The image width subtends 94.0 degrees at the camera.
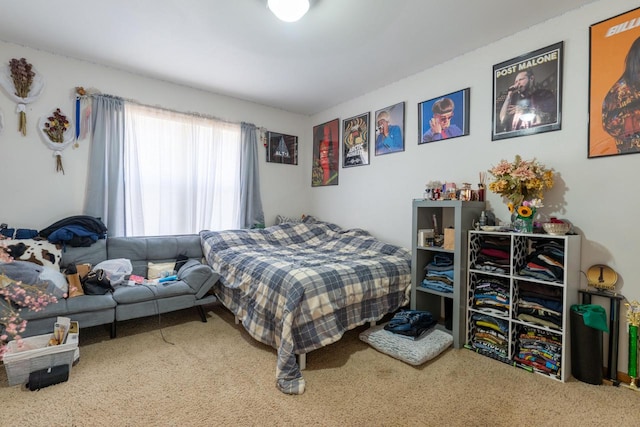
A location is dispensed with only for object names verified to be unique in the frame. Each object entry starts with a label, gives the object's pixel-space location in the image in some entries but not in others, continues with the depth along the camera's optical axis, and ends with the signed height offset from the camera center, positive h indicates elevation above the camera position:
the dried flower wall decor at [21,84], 2.73 +1.14
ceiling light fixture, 2.02 +1.39
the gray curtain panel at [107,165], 3.11 +0.45
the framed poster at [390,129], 3.42 +0.98
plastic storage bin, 1.84 -0.97
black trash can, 1.95 -0.88
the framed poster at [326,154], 4.29 +0.86
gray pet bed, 2.20 -1.03
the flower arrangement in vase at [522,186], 2.22 +0.22
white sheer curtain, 3.38 +0.45
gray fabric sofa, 2.30 -0.73
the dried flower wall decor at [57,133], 2.91 +0.74
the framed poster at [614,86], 1.97 +0.89
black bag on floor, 1.84 -1.07
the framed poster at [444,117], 2.87 +0.97
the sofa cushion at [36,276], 2.19 -0.53
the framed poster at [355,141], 3.85 +0.94
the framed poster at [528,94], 2.31 +0.99
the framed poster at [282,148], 4.41 +0.94
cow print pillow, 2.52 -0.39
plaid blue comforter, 2.07 -0.62
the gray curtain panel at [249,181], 4.10 +0.40
